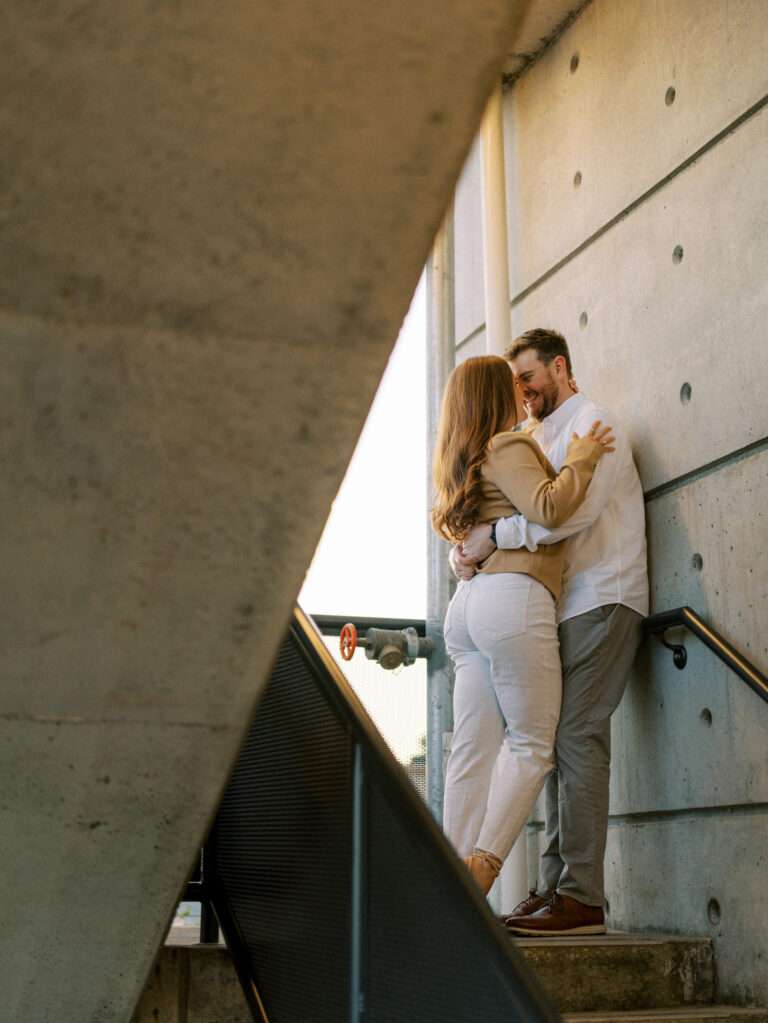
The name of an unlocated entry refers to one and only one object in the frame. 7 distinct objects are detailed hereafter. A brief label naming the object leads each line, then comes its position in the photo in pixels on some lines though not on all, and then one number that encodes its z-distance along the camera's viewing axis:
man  3.38
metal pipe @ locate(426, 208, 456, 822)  4.87
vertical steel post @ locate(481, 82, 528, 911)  4.73
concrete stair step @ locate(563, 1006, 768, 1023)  2.79
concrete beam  1.34
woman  3.33
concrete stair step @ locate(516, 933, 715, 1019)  2.97
